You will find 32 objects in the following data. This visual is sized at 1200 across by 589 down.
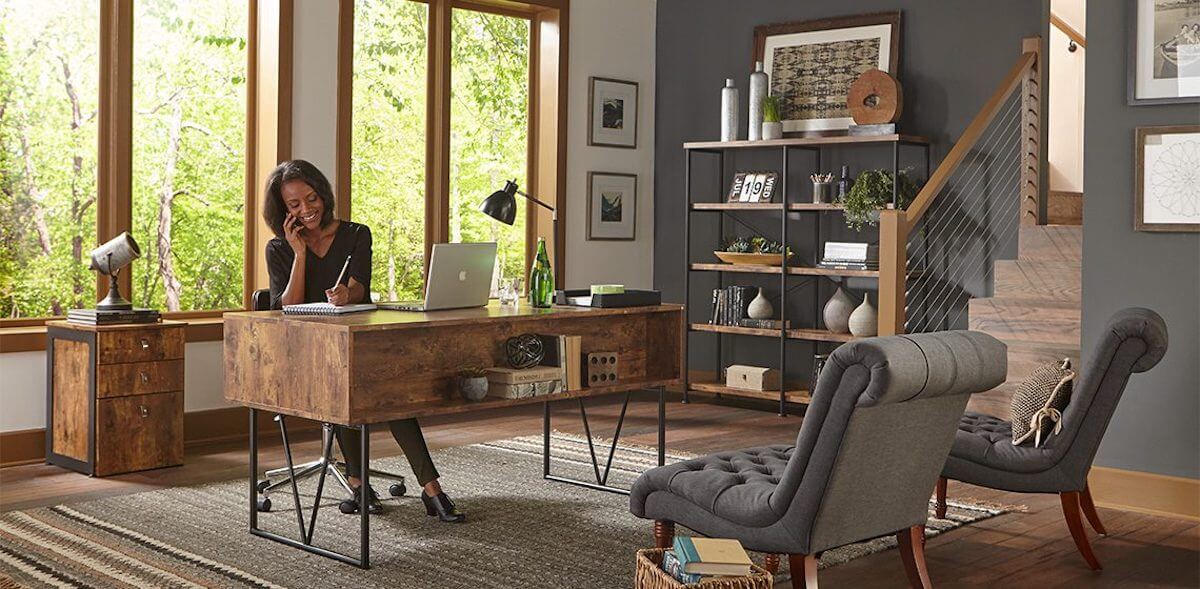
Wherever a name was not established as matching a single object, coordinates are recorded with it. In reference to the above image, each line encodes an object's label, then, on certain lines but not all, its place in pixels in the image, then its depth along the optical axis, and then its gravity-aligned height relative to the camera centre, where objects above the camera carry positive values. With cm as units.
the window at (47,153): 623 +62
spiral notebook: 454 -10
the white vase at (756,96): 809 +121
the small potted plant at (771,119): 802 +106
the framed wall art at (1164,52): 523 +100
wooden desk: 425 -27
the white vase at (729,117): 823 +110
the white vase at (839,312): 771 -14
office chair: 509 -82
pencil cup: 787 +59
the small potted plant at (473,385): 459 -36
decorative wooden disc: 751 +113
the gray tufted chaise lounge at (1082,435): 440 -50
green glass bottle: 516 +1
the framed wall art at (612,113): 875 +120
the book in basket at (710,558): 324 -69
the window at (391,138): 757 +87
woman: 504 +10
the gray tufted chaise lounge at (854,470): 347 -52
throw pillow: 452 -40
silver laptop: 474 +2
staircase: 650 -8
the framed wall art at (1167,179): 521 +47
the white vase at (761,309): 822 -13
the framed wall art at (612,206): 880 +56
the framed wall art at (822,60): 789 +145
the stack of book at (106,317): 584 -17
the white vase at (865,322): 750 -19
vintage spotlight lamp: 597 +10
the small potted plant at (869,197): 739 +54
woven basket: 323 -75
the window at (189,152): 670 +69
